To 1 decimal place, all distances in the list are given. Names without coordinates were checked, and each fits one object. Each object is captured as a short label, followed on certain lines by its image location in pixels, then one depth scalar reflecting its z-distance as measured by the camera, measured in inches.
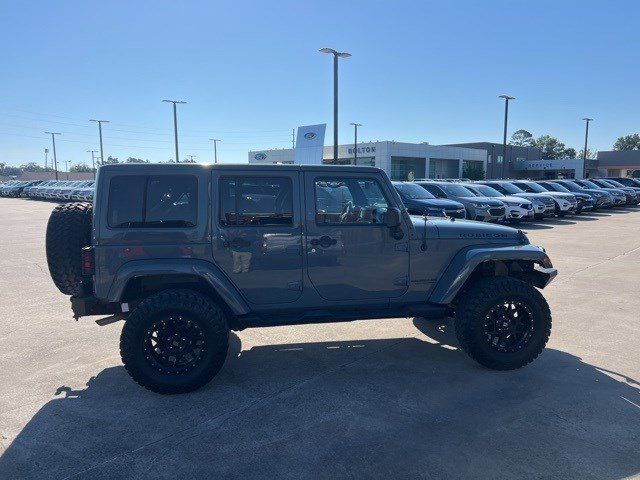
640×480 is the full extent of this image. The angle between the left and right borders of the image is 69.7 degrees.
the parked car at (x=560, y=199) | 798.5
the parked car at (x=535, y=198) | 730.2
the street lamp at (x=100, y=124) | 1798.7
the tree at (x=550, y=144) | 5007.4
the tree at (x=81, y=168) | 5236.2
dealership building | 2095.2
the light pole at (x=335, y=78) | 806.4
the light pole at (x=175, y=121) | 1350.9
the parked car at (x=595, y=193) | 934.7
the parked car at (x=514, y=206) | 676.1
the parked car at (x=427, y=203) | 563.8
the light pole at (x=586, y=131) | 1968.5
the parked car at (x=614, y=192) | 1000.2
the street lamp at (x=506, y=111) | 1318.3
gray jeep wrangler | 152.5
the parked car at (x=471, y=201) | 624.7
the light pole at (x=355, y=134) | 1909.4
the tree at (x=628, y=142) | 4699.8
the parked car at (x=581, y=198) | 854.5
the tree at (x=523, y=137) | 5300.2
